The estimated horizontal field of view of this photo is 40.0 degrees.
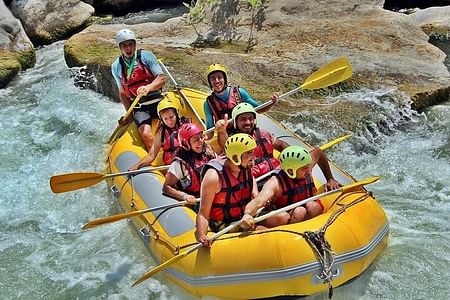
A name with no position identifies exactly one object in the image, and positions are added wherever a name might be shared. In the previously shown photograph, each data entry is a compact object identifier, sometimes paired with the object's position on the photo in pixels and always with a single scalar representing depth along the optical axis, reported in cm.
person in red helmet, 494
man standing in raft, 622
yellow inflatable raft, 406
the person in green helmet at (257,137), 503
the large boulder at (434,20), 1059
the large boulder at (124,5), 1387
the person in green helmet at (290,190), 444
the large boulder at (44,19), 1169
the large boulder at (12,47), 1012
